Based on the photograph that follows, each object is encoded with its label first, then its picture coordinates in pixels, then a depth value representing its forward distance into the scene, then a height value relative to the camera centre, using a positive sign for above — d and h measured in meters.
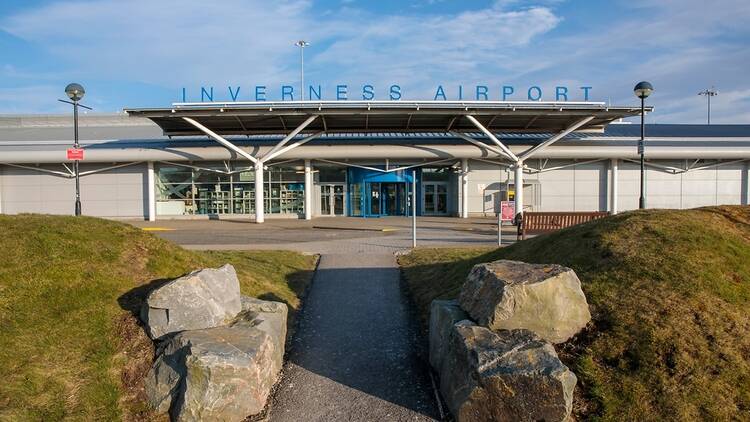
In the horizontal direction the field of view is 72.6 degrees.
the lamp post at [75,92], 16.30 +3.37
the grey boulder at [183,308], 5.40 -1.19
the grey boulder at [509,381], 4.34 -1.63
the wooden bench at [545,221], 20.16 -1.12
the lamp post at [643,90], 17.94 +3.64
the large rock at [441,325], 5.53 -1.48
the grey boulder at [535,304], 5.19 -1.14
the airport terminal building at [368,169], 29.67 +1.64
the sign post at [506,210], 16.39 -0.53
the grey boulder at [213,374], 4.65 -1.69
